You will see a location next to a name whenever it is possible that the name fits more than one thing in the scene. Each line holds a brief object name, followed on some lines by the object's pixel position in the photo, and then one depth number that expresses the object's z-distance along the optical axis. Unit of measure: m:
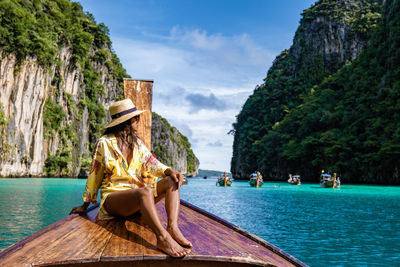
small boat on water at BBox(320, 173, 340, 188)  26.81
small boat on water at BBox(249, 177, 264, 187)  28.99
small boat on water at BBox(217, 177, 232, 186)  31.42
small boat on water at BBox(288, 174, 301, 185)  33.64
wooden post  4.16
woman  2.65
